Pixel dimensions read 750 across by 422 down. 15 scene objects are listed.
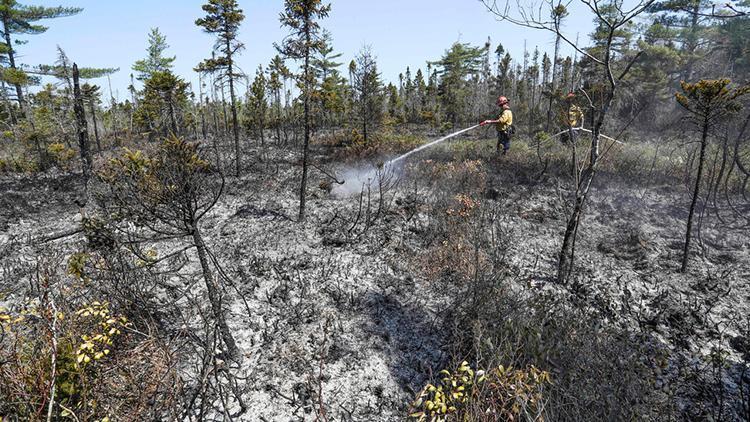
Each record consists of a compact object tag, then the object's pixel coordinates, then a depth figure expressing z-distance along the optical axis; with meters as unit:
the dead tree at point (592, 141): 5.62
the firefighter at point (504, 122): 12.77
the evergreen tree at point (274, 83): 27.45
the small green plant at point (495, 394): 3.26
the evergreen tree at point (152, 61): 33.53
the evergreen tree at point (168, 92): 18.27
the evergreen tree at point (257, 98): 24.11
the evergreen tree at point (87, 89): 14.99
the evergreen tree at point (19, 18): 24.80
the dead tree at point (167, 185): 4.60
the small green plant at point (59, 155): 20.77
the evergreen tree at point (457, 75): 35.09
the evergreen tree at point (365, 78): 20.12
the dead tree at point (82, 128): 12.34
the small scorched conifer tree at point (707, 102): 7.43
